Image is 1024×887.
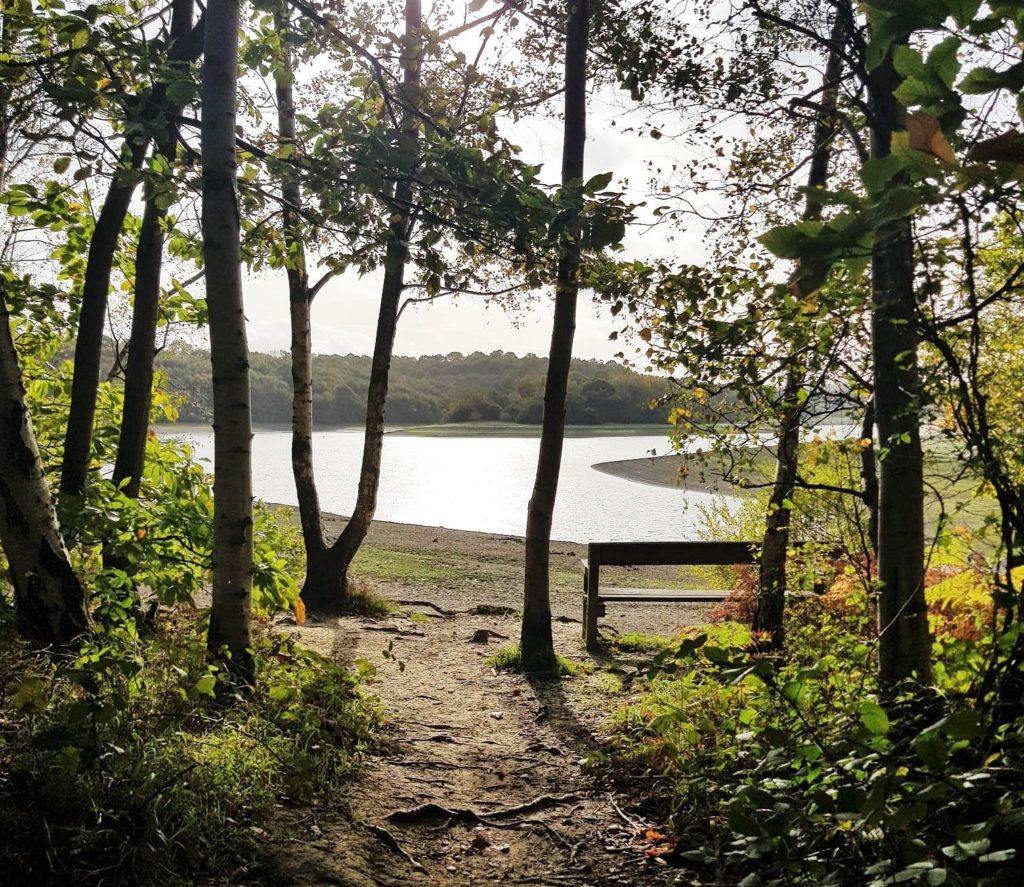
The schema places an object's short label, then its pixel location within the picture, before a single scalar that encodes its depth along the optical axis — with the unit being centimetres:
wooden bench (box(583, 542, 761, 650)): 762
